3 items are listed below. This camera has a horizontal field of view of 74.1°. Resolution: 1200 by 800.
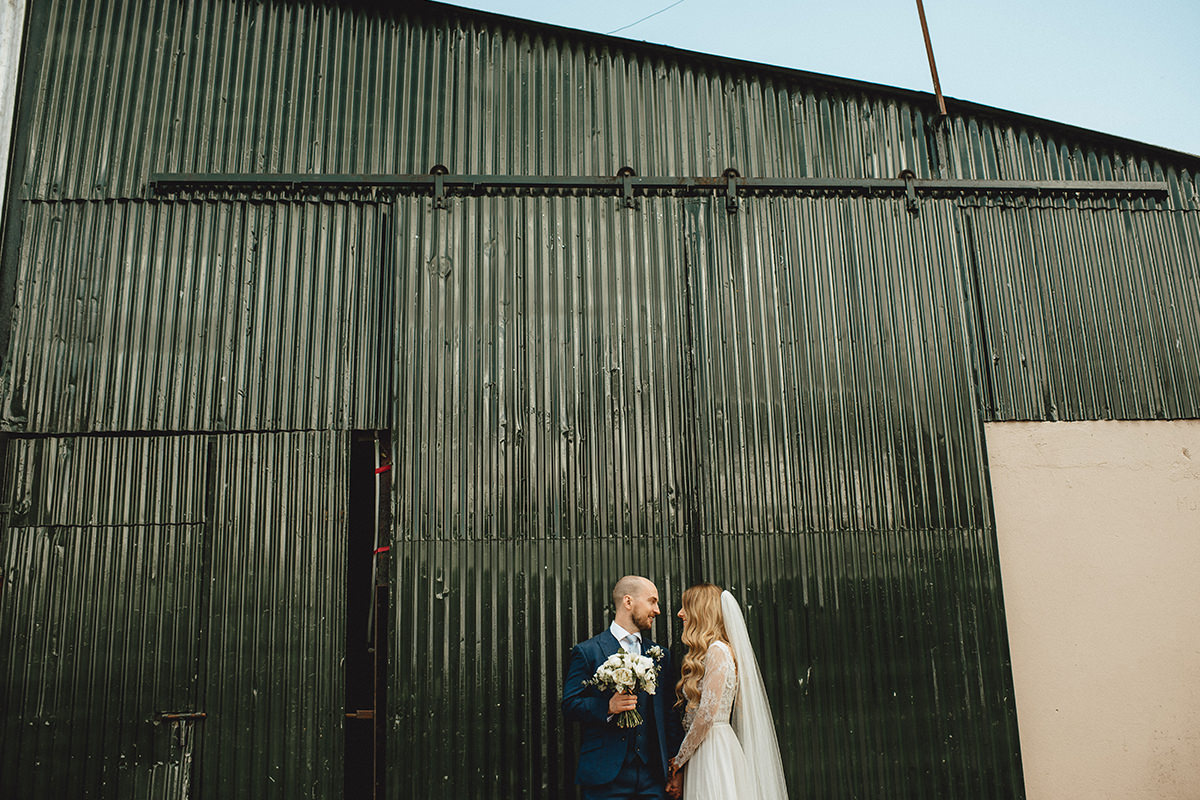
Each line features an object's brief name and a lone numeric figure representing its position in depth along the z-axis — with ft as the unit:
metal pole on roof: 25.72
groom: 17.06
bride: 17.11
